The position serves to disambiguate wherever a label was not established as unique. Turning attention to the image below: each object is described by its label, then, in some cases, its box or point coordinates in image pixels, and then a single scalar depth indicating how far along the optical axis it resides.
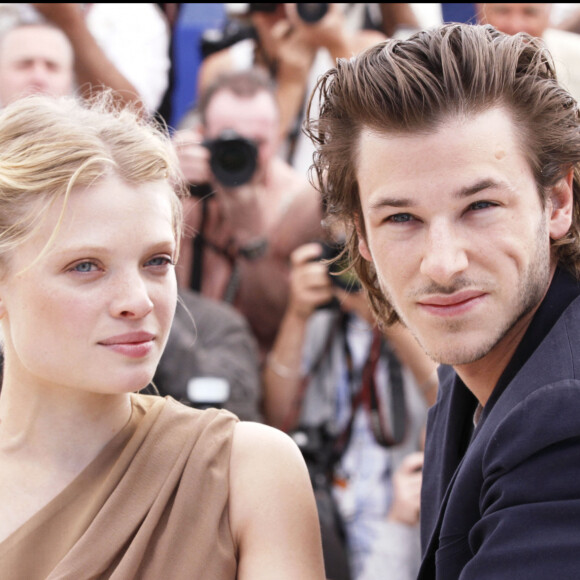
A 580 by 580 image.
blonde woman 1.76
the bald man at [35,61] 4.31
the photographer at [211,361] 3.30
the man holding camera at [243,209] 4.23
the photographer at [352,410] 3.47
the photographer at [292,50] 4.58
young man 1.50
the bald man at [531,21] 4.28
